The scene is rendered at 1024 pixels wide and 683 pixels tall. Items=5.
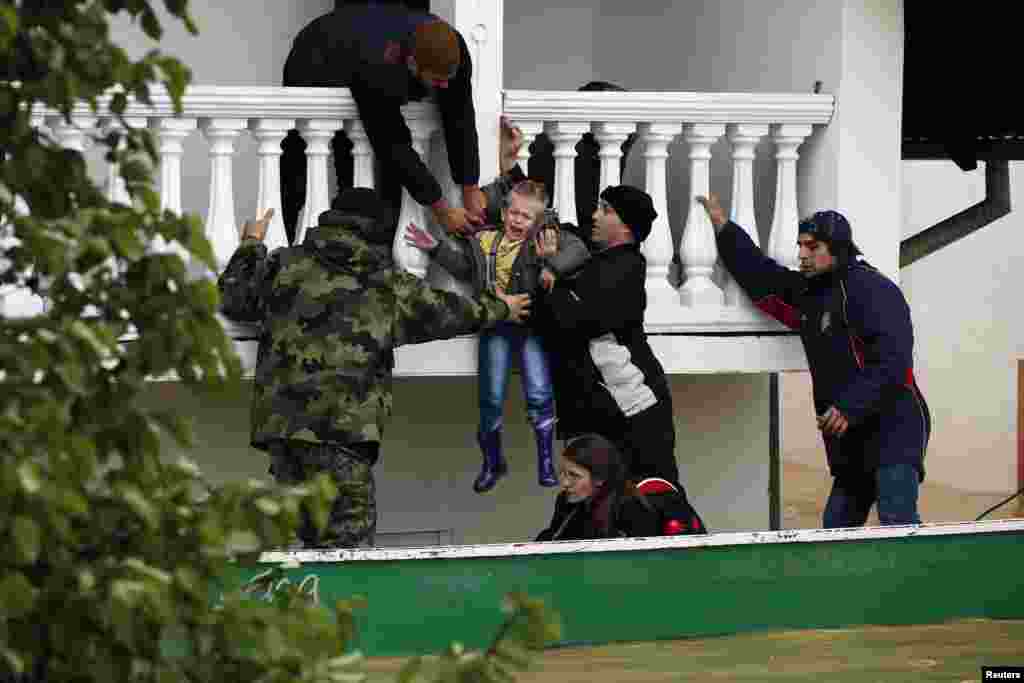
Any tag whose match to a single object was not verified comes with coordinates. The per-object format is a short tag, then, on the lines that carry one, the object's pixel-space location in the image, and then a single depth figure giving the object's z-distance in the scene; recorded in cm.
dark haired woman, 1581
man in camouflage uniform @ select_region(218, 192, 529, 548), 1537
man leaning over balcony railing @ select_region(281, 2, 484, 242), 1570
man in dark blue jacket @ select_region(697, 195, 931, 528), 1680
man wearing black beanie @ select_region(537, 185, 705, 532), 1639
